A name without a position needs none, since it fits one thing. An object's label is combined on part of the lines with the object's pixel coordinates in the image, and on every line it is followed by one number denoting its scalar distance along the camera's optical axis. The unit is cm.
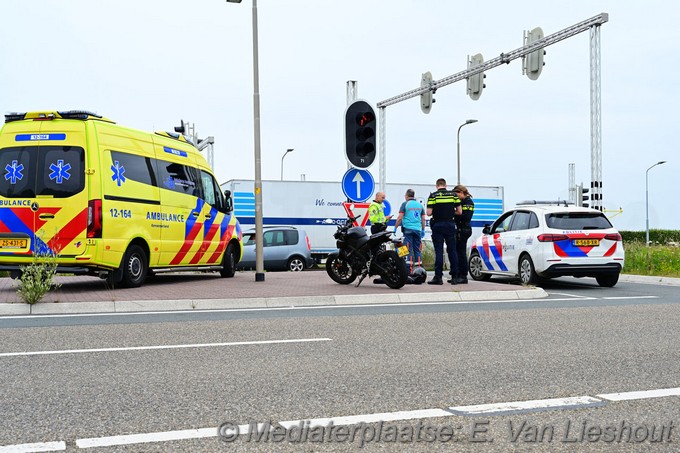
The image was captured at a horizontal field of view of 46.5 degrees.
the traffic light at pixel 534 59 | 2534
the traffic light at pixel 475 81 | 2781
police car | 1524
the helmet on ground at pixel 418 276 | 1484
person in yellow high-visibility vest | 1448
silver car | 2308
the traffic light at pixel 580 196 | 2731
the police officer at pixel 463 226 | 1529
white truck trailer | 2962
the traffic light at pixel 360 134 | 1514
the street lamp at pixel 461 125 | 4866
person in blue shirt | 1564
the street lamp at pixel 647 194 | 6412
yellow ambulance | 1240
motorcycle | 1355
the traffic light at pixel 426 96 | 3041
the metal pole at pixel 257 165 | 1565
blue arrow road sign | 1527
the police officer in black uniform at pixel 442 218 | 1438
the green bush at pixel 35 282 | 1076
